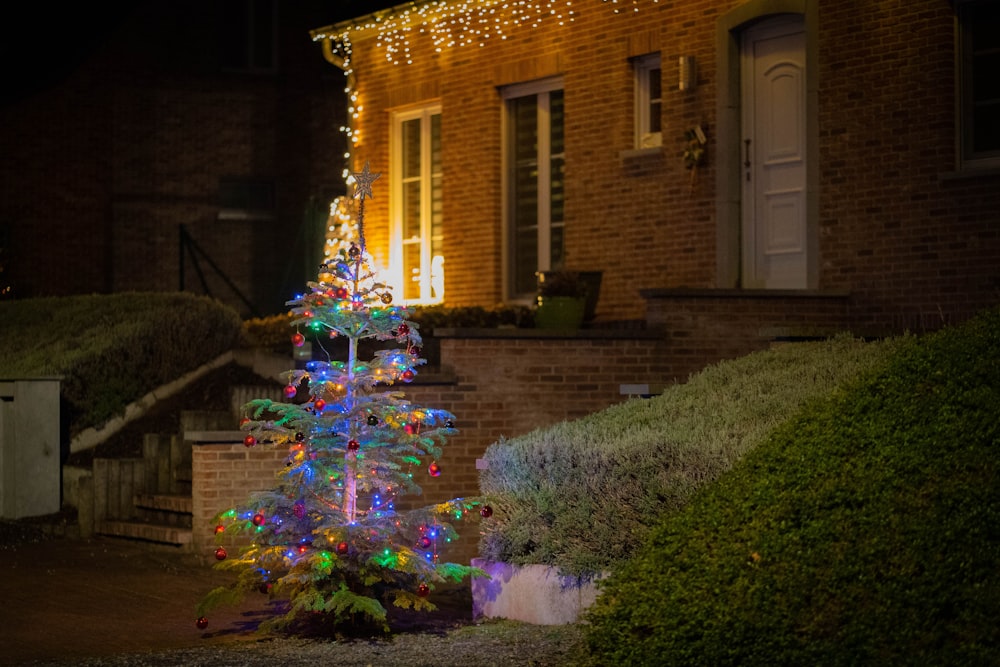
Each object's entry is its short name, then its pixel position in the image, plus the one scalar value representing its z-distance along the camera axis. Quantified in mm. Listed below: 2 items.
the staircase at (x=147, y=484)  12542
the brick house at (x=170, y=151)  23391
